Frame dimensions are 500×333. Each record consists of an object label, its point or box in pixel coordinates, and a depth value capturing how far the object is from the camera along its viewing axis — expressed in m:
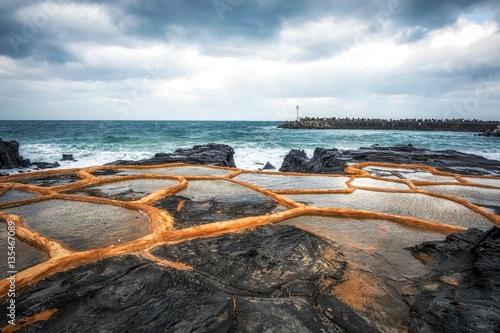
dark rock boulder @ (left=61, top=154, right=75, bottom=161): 14.88
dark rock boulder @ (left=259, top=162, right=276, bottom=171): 13.72
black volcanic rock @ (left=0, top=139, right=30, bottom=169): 11.62
